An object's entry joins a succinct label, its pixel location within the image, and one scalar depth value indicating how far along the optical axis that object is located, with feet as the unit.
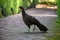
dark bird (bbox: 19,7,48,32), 34.50
